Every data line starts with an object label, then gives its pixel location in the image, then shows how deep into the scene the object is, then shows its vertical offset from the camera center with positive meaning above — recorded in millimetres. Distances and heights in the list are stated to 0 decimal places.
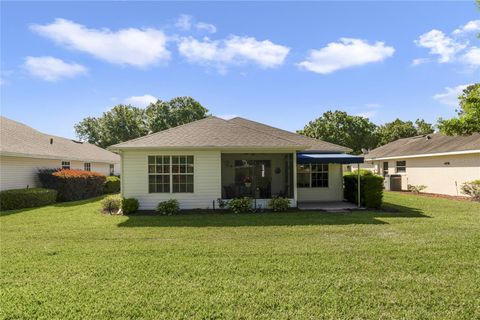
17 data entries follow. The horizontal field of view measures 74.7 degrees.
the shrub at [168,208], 12344 -1405
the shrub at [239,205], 12688 -1343
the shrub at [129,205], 12461 -1306
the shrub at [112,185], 24703 -1008
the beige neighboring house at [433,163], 18409 +523
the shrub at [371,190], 13438 -850
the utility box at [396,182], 24453 -893
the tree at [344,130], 49250 +6593
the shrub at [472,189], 16453 -1024
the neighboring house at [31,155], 16062 +1102
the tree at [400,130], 52781 +6987
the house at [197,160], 12922 +488
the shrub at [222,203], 13099 -1304
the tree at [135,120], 54500 +9322
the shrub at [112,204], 13016 -1320
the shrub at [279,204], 12906 -1340
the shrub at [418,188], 21562 -1219
